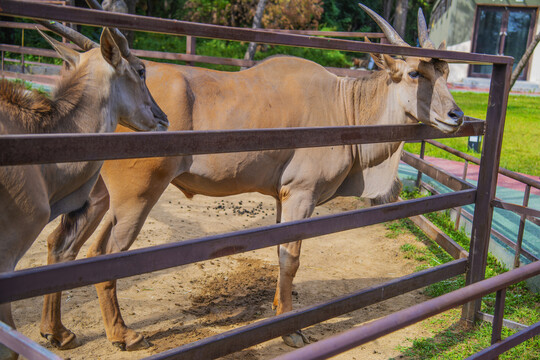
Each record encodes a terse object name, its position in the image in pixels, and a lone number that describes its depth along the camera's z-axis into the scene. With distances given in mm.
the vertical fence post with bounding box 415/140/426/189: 7277
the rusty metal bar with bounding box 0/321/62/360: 1426
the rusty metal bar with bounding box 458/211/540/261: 4670
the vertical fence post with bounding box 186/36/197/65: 8331
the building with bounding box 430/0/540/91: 20594
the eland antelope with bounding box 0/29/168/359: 2764
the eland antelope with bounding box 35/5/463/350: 3906
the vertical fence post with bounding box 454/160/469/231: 6137
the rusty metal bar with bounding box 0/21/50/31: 9906
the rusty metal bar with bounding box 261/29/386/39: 8640
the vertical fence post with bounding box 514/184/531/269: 4559
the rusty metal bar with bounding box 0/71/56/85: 9091
